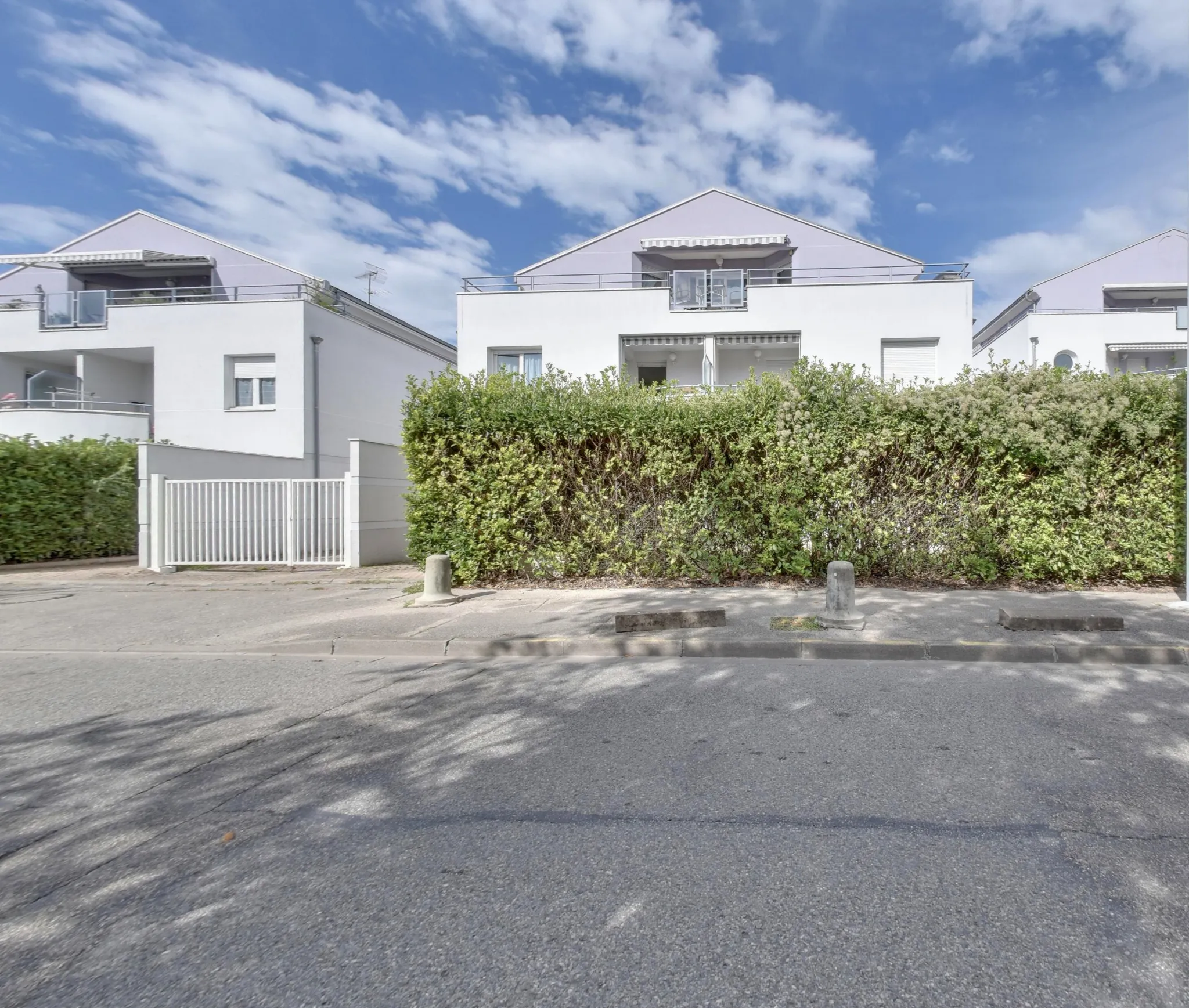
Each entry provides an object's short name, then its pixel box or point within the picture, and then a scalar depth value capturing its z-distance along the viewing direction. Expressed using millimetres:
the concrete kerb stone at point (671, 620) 7148
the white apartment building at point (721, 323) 17453
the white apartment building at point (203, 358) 19922
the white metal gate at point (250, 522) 13461
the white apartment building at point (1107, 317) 22469
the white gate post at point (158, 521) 13391
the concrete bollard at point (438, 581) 9203
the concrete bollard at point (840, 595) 7172
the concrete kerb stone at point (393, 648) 6832
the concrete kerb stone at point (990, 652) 6242
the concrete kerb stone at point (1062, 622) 6793
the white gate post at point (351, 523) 13383
